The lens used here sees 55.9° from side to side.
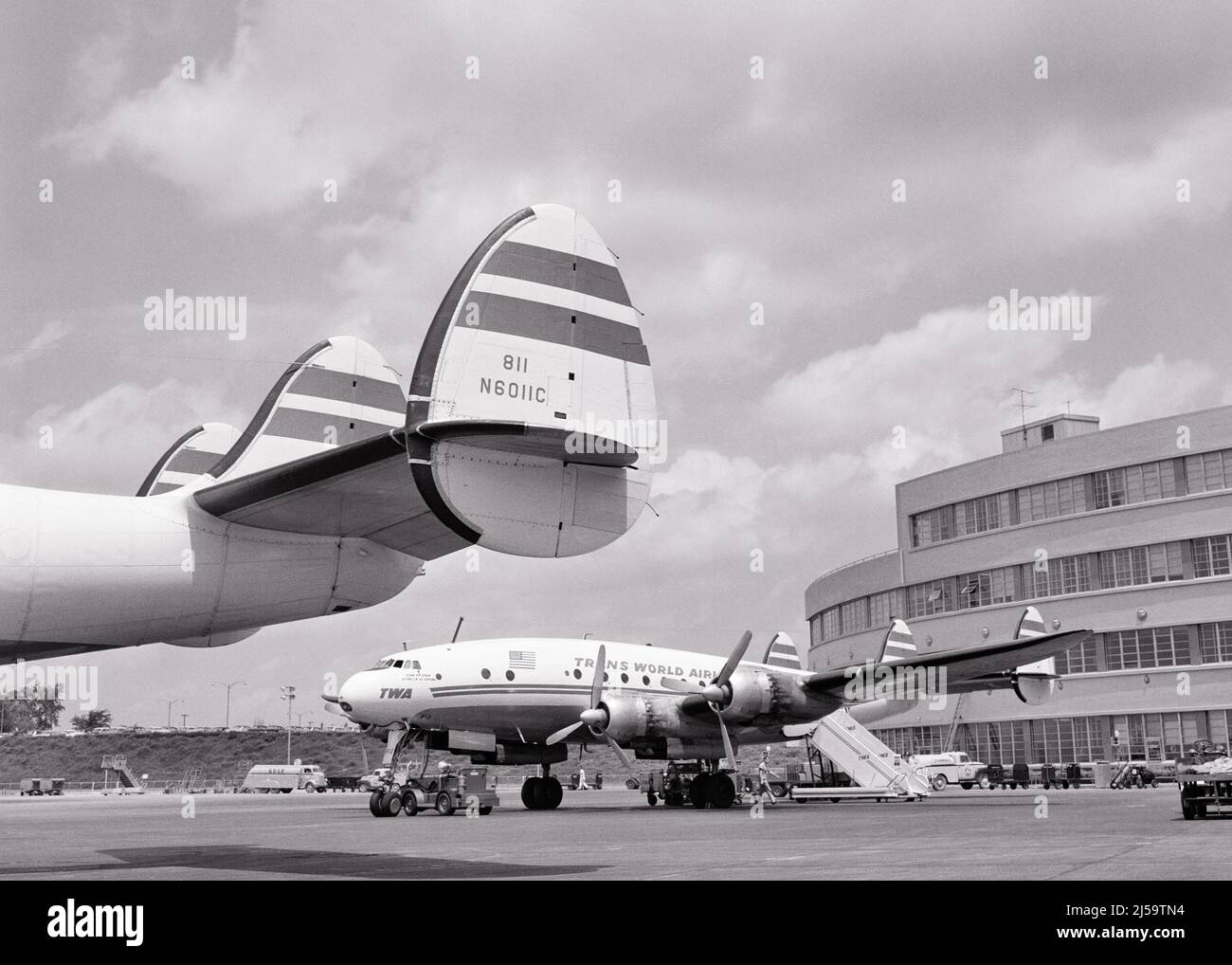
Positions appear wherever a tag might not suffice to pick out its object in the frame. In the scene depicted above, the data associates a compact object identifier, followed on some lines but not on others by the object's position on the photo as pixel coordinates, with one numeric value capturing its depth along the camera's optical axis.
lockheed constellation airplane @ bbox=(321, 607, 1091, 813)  34.16
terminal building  62.47
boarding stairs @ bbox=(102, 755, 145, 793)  94.06
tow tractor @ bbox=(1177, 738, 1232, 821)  24.89
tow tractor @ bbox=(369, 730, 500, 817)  32.28
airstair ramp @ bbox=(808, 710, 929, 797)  41.50
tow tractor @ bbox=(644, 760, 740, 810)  36.47
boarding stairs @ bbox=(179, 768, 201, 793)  89.81
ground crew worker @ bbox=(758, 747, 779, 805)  38.71
